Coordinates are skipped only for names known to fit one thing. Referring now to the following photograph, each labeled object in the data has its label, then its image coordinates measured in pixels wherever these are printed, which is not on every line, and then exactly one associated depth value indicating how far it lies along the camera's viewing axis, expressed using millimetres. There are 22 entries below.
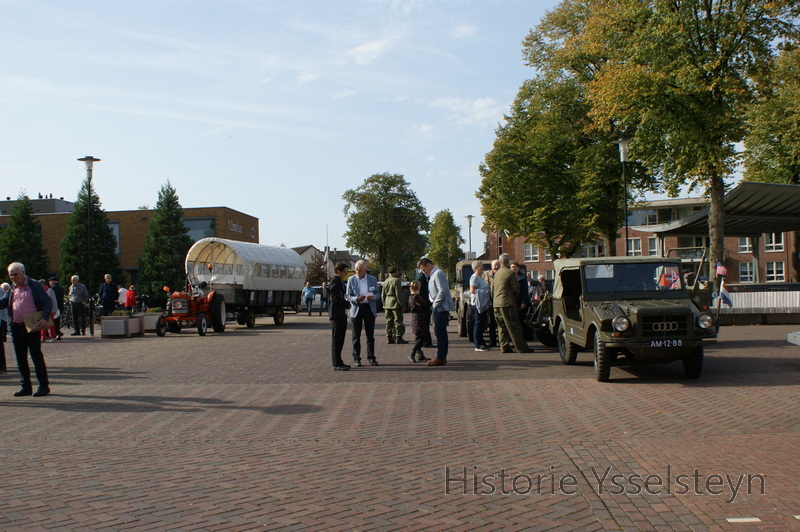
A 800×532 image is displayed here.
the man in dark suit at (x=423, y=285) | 15028
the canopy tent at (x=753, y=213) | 25094
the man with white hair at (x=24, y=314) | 9430
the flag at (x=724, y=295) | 19562
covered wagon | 24047
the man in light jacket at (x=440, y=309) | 11766
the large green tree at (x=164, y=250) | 49188
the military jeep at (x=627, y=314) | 9422
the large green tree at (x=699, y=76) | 24422
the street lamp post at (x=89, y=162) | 22406
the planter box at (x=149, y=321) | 21859
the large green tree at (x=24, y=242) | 48719
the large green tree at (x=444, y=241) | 91250
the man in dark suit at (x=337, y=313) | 11320
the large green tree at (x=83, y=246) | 48906
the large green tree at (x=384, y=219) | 77375
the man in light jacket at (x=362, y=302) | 11906
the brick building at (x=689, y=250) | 66750
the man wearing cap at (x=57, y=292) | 19197
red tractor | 21188
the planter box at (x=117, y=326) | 20344
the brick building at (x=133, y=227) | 58219
